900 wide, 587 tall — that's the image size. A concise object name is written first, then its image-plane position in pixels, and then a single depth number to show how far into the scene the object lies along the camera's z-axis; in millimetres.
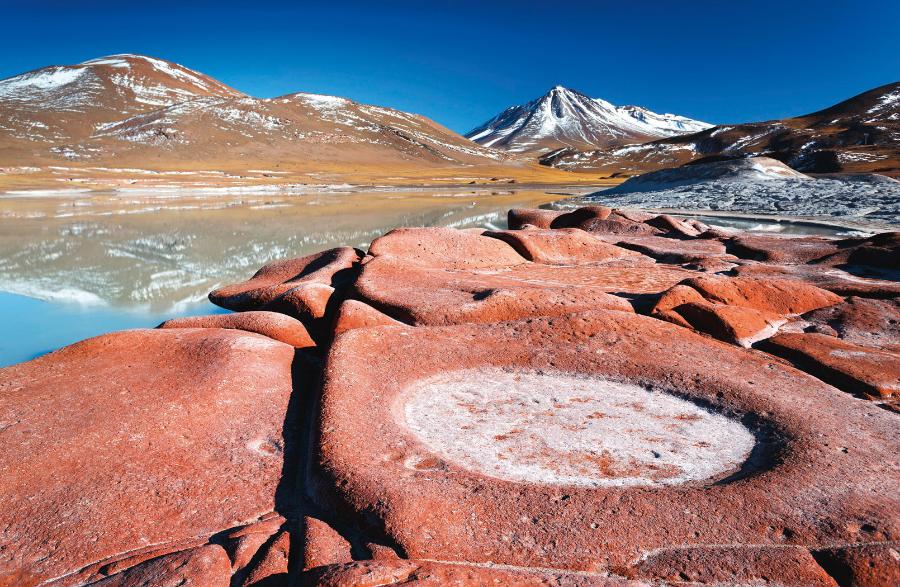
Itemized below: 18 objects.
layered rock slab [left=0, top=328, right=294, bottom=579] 2844
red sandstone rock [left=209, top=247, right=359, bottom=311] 7684
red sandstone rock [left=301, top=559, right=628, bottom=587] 2244
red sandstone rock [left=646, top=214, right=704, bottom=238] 14820
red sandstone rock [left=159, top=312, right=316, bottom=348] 5762
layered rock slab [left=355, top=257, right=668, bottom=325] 6051
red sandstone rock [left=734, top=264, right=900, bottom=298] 7391
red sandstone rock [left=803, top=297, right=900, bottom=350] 6090
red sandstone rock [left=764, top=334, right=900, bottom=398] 4523
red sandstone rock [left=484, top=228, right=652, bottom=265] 10203
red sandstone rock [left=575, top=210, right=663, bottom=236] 14875
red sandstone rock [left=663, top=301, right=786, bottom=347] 5773
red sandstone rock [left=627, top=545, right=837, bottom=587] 2432
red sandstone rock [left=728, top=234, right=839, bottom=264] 10836
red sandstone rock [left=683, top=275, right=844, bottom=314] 6820
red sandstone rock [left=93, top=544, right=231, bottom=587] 2383
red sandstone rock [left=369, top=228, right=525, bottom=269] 9148
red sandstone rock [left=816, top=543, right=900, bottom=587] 2420
